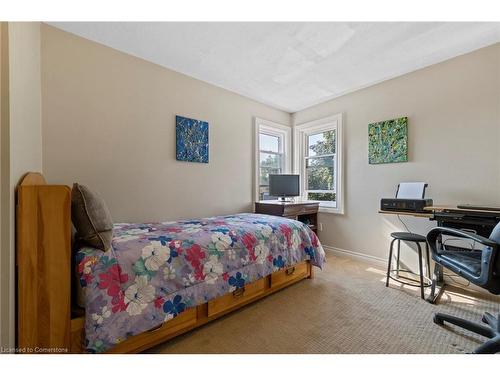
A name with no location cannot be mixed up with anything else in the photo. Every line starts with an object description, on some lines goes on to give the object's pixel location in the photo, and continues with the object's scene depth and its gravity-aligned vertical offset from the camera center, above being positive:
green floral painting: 2.65 +0.57
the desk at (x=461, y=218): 1.78 -0.29
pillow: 1.23 -0.20
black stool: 2.06 -0.73
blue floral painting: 2.62 +0.58
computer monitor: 3.35 +0.01
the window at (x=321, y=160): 3.37 +0.43
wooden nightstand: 3.04 -0.36
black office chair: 1.26 -0.54
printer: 2.20 -0.15
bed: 1.07 -0.57
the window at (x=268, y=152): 3.51 +0.59
